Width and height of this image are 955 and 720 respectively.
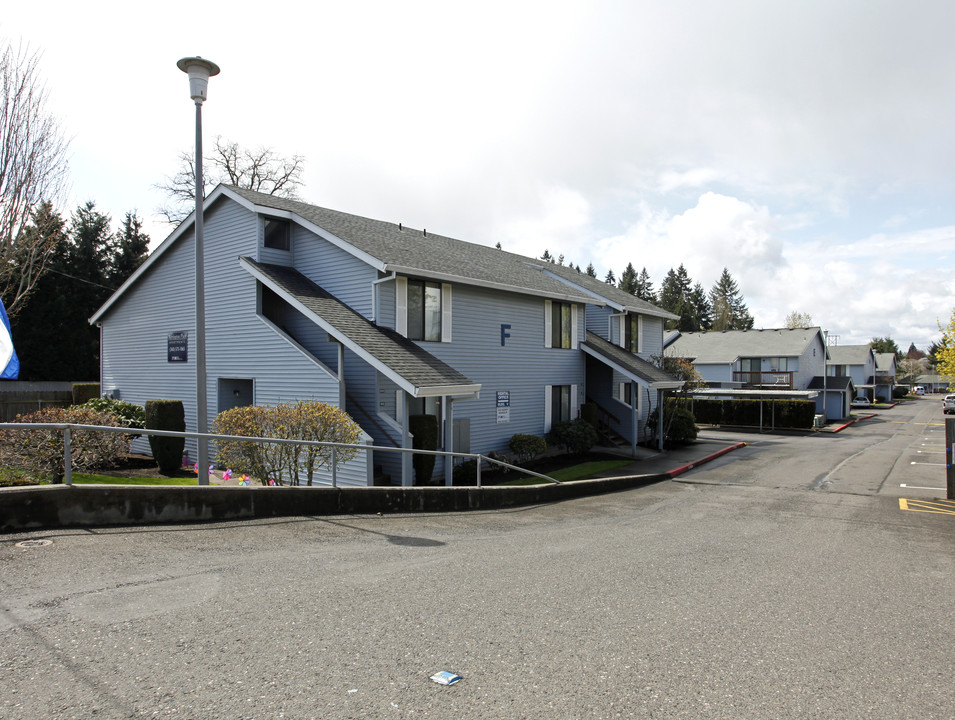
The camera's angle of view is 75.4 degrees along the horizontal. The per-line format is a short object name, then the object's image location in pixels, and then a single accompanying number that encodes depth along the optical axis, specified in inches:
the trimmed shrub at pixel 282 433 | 464.1
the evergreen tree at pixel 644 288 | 4143.5
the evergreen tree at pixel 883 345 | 5211.6
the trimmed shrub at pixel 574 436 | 853.2
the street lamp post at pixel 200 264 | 379.2
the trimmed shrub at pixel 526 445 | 768.9
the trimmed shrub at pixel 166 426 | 613.0
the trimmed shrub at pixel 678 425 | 1058.1
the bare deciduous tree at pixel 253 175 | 1478.8
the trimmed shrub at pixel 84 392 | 928.9
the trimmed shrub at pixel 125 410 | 726.5
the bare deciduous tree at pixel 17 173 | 708.7
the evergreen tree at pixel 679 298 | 3602.4
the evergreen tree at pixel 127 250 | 1657.2
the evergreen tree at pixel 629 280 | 3981.3
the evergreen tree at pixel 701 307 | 3976.4
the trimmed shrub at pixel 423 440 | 598.2
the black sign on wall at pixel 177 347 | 765.3
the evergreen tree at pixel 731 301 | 4108.0
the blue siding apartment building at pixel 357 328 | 615.2
